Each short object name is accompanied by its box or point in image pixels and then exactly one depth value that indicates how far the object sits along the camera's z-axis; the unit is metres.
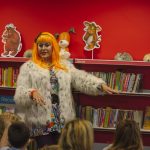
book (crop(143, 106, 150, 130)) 5.75
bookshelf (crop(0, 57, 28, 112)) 5.99
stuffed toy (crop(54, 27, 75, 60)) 5.85
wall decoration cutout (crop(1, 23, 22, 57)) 6.38
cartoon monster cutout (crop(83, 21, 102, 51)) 6.17
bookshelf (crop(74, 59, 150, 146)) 5.98
